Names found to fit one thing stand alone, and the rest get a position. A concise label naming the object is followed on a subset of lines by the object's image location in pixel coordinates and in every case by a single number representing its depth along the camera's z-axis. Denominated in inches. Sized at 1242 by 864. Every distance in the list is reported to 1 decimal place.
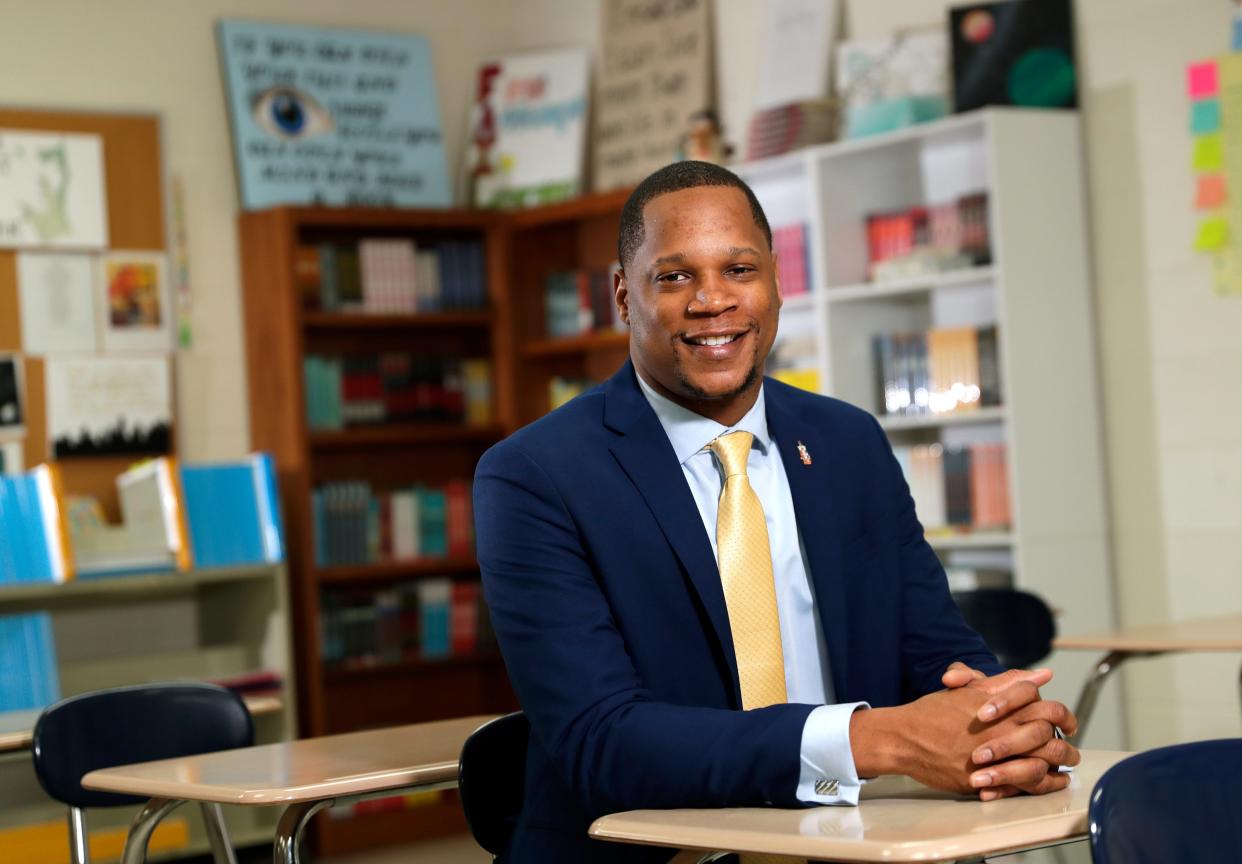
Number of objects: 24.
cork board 217.8
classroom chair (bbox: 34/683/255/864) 115.8
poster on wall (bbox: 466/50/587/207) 251.3
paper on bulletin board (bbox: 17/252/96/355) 219.0
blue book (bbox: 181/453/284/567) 213.3
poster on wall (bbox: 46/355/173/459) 219.6
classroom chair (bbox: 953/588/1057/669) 150.3
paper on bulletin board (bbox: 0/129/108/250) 218.4
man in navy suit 69.3
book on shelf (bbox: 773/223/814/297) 208.2
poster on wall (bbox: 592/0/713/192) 237.9
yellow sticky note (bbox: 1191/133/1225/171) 177.2
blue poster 237.1
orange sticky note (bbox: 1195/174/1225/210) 177.2
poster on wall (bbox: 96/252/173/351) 224.5
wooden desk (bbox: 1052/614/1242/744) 137.9
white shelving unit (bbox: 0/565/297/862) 200.2
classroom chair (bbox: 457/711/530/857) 87.1
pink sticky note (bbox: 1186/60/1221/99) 177.5
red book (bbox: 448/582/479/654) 242.2
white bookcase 183.8
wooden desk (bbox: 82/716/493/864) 90.3
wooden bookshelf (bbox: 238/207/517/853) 226.8
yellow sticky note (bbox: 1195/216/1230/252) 176.7
